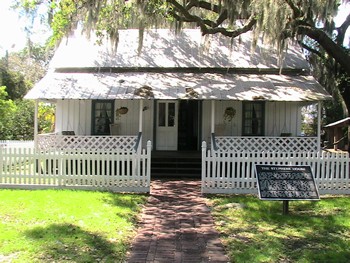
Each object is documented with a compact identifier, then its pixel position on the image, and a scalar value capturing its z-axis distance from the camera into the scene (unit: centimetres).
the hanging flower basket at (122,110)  1544
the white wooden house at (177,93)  1380
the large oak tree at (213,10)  1154
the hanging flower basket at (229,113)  1560
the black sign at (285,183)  775
